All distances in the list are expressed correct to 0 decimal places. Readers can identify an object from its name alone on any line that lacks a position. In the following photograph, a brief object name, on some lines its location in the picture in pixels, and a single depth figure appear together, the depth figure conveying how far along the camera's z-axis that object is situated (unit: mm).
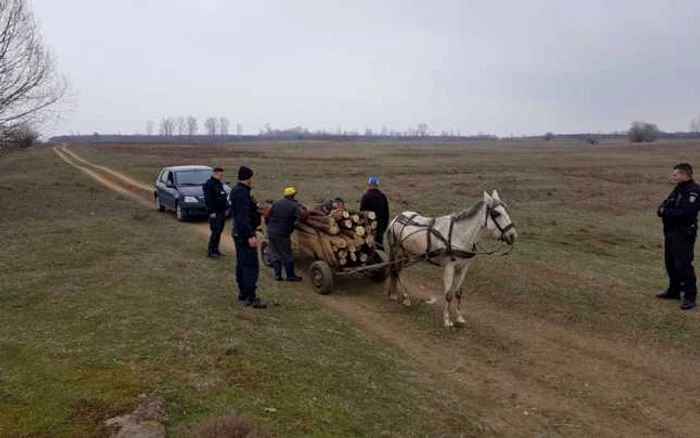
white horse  9492
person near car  14008
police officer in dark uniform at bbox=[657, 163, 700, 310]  10203
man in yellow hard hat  12039
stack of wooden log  11531
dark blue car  19812
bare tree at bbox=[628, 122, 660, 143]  119188
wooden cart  11547
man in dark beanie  9742
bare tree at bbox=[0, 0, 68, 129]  22562
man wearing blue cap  12680
